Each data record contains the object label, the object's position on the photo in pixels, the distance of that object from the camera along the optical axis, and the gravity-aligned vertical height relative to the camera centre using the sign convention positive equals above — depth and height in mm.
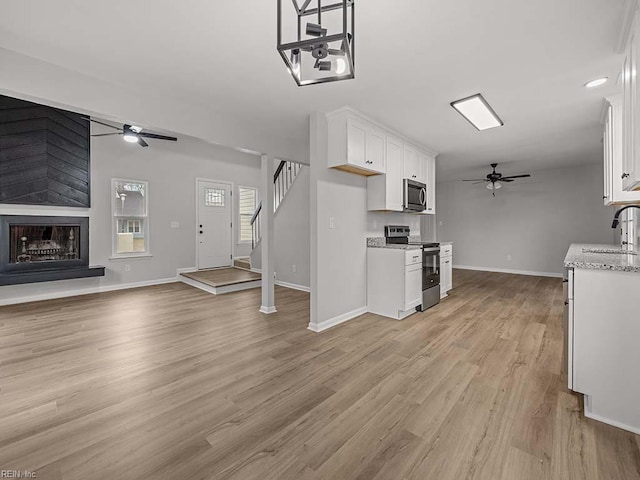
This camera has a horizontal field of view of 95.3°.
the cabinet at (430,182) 5046 +1008
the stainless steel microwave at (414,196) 4270 +667
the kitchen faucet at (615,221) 2716 +169
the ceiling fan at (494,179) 6116 +1301
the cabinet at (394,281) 3697 -552
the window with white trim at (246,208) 7492 +803
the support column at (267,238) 4047 +15
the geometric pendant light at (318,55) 1194 +812
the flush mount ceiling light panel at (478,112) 3069 +1466
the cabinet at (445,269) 4824 -500
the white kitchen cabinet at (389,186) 3928 +737
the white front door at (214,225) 6723 +335
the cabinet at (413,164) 4389 +1182
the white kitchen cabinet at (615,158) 2578 +737
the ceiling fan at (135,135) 4143 +1535
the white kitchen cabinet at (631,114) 1581 +738
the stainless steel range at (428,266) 4074 -385
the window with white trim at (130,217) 5516 +435
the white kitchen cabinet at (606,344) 1685 -635
